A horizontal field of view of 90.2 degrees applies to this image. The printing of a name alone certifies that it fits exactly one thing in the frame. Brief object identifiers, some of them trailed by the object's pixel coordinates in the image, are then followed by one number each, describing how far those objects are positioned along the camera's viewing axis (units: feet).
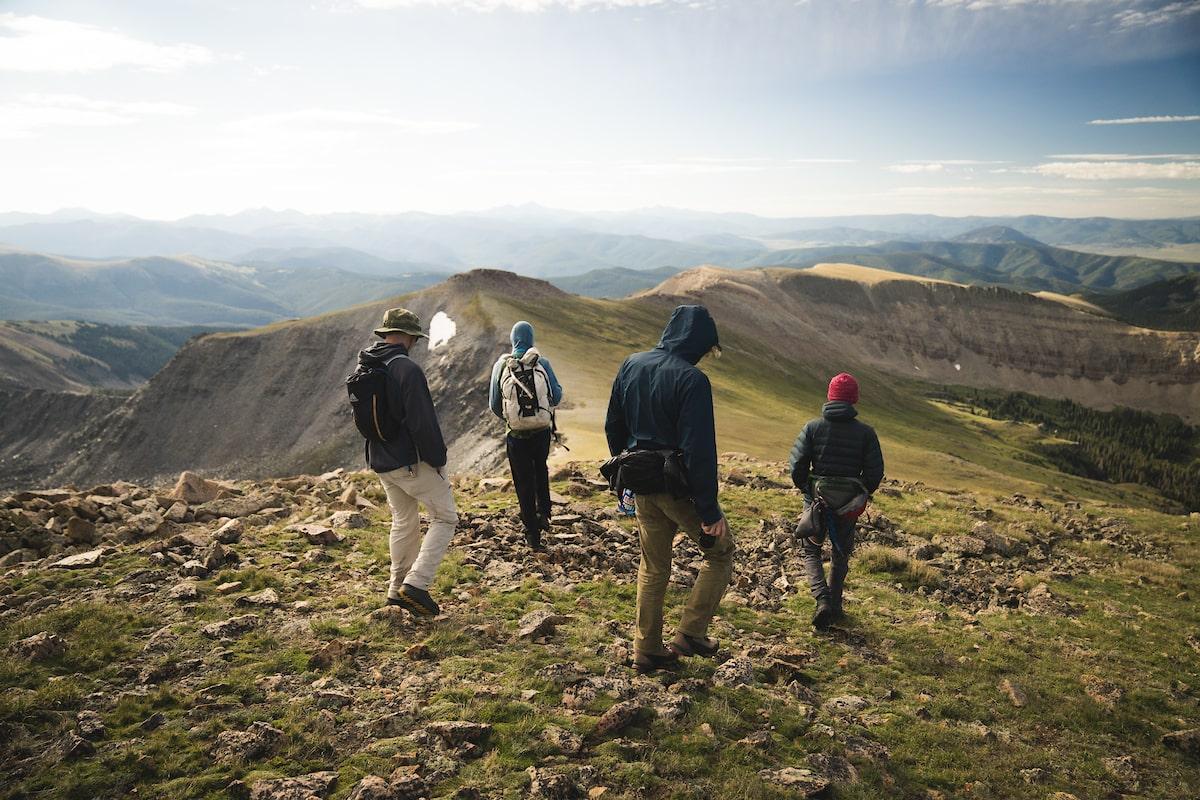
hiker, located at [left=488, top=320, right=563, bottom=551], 35.29
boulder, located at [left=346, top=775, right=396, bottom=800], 15.79
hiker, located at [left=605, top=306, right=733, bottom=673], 20.79
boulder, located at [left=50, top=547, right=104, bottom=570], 31.81
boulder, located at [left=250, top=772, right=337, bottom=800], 15.87
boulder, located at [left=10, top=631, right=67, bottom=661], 22.04
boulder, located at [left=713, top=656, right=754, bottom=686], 23.09
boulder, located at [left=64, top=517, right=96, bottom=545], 35.60
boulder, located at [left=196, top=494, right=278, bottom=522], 41.93
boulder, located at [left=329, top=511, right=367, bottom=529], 41.39
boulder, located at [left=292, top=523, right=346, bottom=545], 37.76
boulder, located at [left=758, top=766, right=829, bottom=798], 17.16
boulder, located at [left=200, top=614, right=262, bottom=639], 25.18
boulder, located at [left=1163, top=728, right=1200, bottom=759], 21.96
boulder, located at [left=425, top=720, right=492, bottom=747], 18.39
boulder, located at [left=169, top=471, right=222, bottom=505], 45.91
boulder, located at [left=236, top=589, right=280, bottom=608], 28.40
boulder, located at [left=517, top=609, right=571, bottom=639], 25.89
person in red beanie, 29.40
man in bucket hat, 25.27
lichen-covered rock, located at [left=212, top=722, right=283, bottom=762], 17.57
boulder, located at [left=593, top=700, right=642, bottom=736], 19.20
